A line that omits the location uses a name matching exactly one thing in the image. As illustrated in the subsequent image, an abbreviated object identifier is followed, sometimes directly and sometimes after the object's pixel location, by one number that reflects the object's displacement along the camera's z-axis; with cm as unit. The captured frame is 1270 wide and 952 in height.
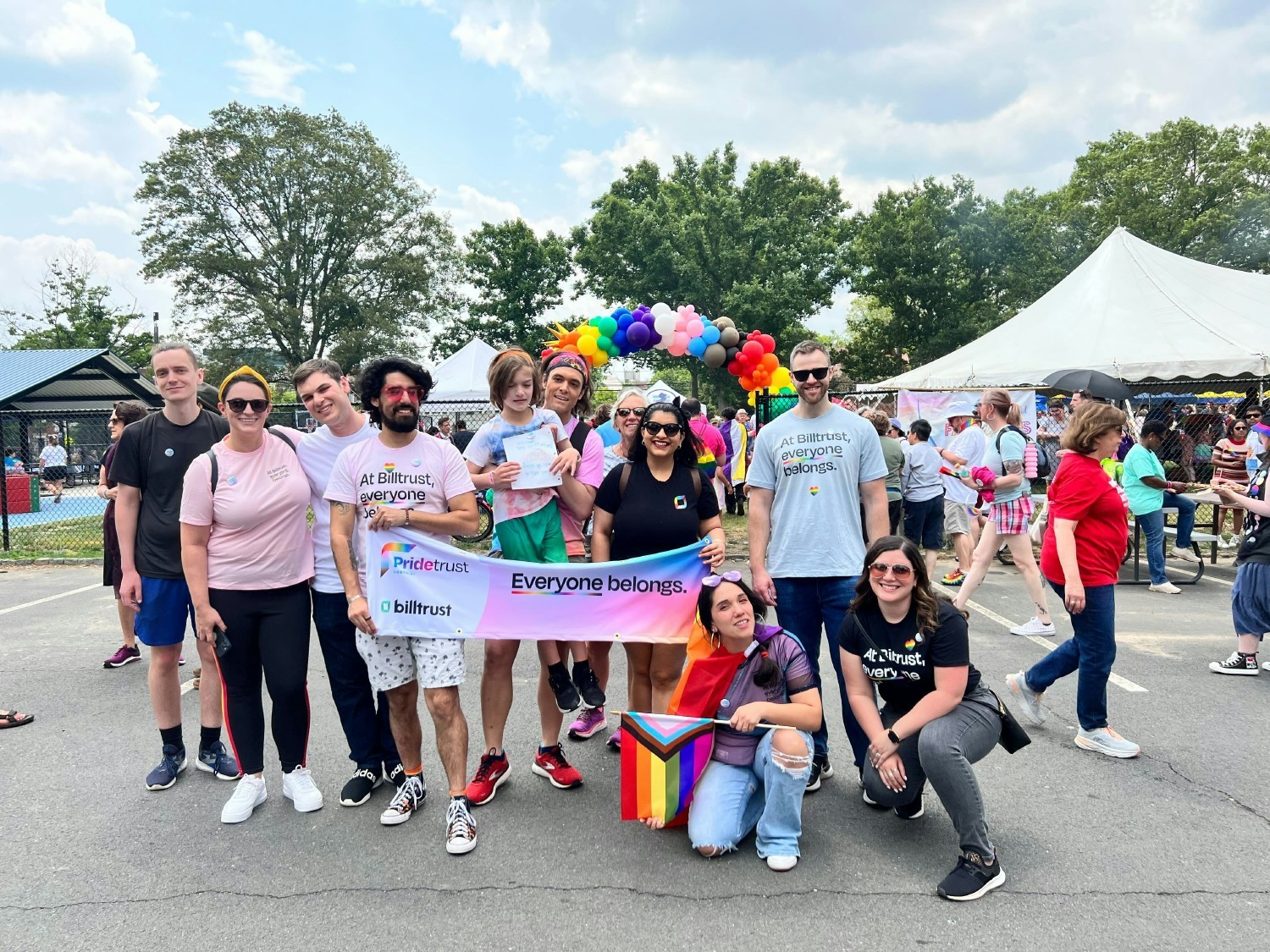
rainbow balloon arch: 945
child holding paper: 355
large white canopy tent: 1345
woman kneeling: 297
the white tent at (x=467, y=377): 1820
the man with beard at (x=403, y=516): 324
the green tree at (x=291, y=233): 3544
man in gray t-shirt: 350
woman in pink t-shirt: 329
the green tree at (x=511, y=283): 4197
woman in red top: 388
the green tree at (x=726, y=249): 3472
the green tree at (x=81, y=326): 4053
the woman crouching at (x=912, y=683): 298
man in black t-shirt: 379
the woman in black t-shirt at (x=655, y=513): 354
